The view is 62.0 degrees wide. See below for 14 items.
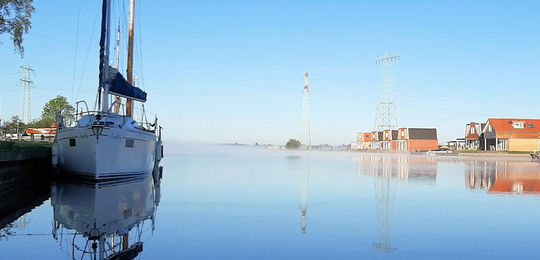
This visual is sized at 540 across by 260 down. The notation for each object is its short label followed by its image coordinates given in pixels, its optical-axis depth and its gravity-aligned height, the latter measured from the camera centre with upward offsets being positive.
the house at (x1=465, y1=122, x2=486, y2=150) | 83.78 +2.04
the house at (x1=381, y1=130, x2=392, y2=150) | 111.25 +1.32
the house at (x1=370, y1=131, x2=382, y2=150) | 119.75 +1.14
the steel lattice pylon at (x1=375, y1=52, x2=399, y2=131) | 92.88 +7.01
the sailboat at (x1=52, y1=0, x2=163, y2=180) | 17.31 +0.09
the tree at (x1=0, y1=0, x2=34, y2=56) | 18.50 +4.89
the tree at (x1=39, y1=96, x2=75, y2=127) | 62.34 +4.67
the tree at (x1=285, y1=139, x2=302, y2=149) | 148.27 +0.01
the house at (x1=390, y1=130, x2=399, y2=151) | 107.06 +1.05
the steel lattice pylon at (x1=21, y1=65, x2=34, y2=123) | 64.00 +8.63
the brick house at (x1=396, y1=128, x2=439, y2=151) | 98.75 +1.47
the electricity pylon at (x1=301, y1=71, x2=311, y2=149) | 111.18 +14.25
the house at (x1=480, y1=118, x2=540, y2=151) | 73.25 +2.16
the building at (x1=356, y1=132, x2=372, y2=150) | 132.62 +1.50
